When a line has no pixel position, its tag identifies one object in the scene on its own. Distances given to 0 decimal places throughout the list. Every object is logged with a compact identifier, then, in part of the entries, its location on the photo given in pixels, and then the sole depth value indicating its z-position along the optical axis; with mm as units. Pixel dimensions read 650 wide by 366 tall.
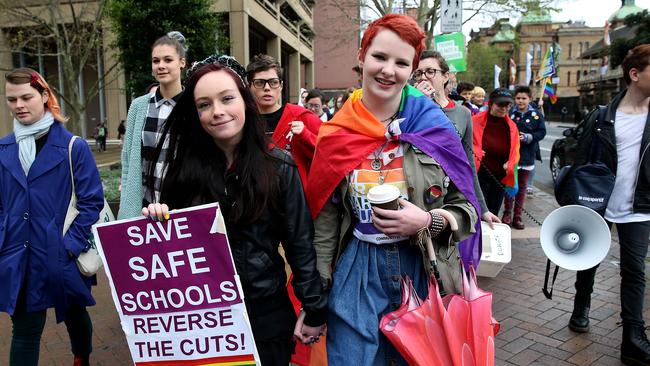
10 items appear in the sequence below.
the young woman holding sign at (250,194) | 2029
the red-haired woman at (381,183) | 2006
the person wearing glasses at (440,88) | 4031
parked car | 9730
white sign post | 10367
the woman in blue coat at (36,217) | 2852
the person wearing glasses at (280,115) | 3373
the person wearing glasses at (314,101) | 7193
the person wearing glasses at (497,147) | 6512
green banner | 10758
